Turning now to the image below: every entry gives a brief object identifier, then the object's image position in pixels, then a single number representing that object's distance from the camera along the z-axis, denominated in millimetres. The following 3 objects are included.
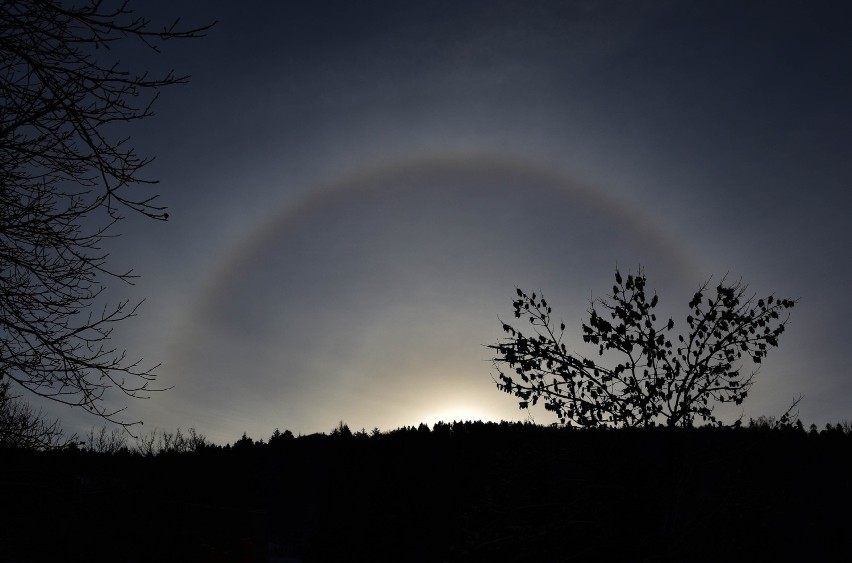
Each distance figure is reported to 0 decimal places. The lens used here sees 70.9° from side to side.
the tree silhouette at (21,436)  6221
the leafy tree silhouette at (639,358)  7582
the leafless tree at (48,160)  3939
